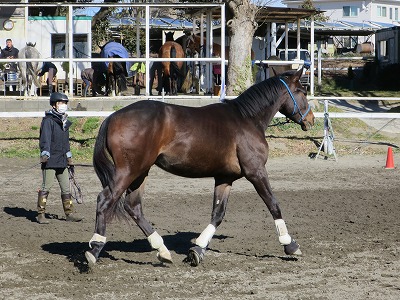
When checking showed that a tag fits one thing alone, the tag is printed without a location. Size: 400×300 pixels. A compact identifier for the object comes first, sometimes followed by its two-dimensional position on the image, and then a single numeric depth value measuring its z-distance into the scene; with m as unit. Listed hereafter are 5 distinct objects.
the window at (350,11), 90.00
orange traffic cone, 17.33
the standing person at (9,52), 23.75
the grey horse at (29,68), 22.81
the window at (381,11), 92.07
